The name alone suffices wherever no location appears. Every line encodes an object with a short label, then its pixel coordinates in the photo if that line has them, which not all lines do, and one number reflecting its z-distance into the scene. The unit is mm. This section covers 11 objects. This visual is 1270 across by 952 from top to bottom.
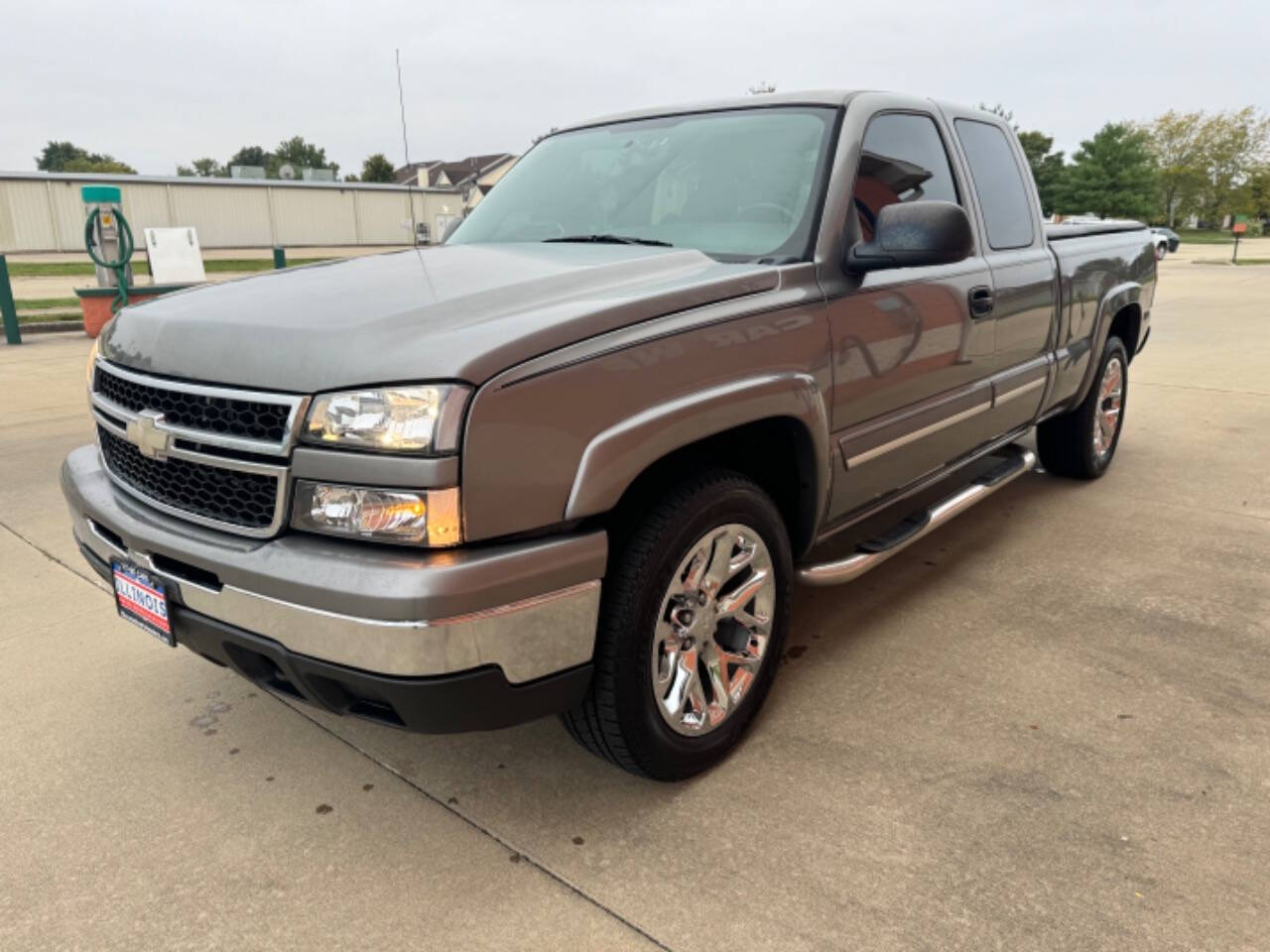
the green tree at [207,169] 104094
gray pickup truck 1878
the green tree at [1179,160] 66250
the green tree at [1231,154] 66375
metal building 34469
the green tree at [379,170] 77938
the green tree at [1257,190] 66875
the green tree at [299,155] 110325
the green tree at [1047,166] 55625
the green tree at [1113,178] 50438
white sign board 14016
